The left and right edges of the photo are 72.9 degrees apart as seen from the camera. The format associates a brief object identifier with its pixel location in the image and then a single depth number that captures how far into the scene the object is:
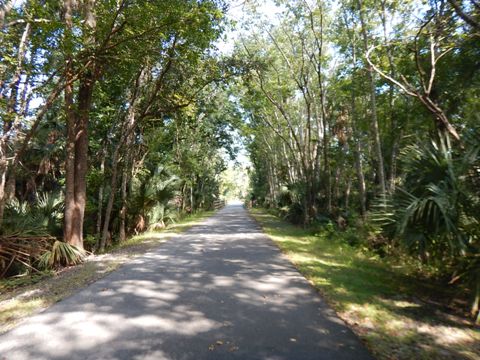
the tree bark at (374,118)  10.20
